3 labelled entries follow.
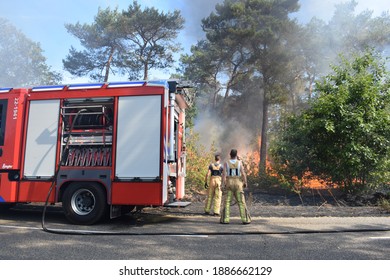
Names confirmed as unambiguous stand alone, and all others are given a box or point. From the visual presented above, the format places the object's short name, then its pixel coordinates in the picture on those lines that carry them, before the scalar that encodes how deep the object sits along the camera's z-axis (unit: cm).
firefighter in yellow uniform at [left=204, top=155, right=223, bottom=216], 859
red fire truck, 685
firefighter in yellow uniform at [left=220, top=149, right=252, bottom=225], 718
